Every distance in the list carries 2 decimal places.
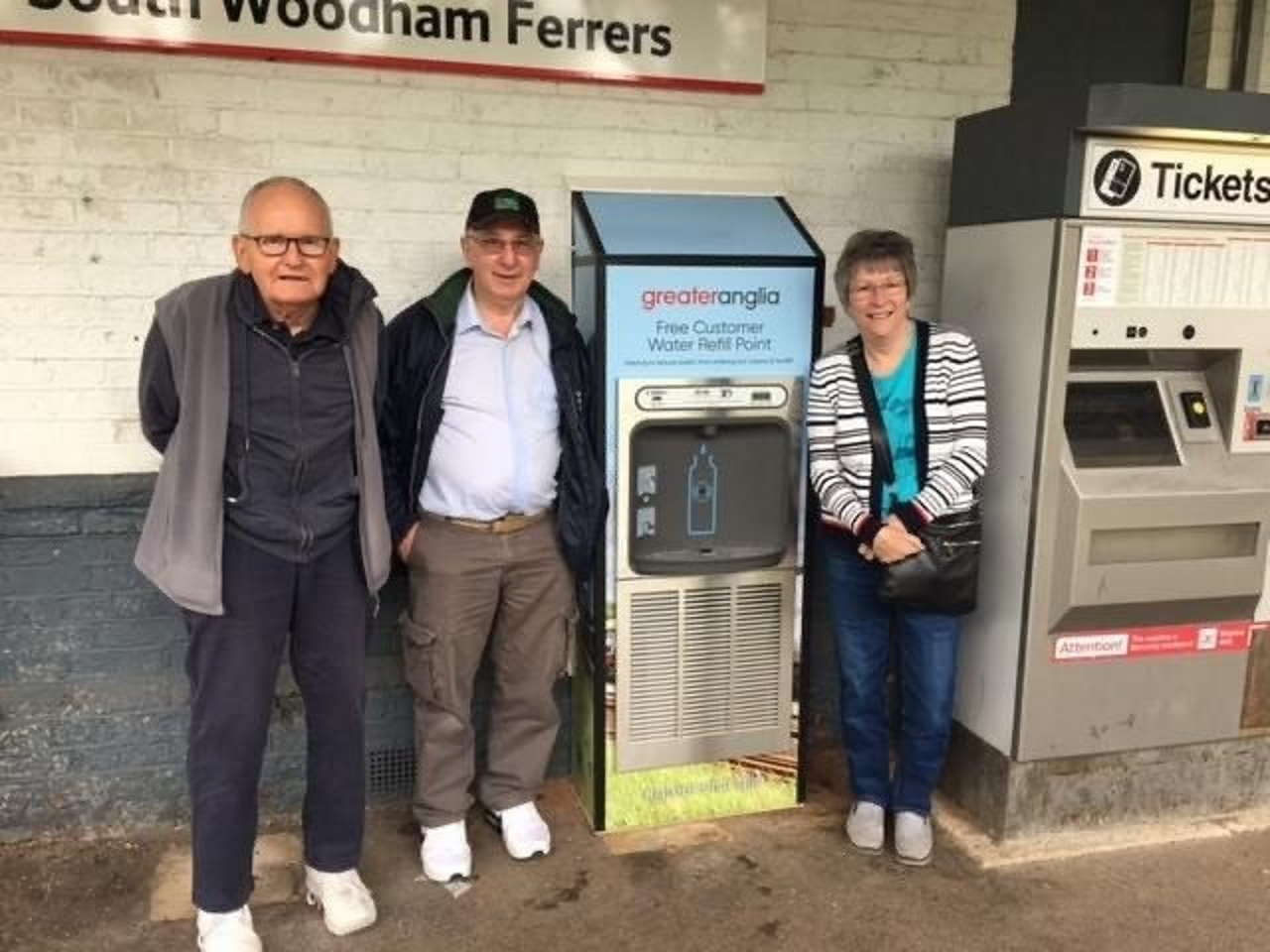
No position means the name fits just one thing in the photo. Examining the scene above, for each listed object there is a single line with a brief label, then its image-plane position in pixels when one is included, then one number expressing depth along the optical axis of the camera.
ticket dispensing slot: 2.97
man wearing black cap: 2.77
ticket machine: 2.87
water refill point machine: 2.93
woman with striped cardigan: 2.83
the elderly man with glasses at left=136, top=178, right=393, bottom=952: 2.36
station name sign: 2.81
